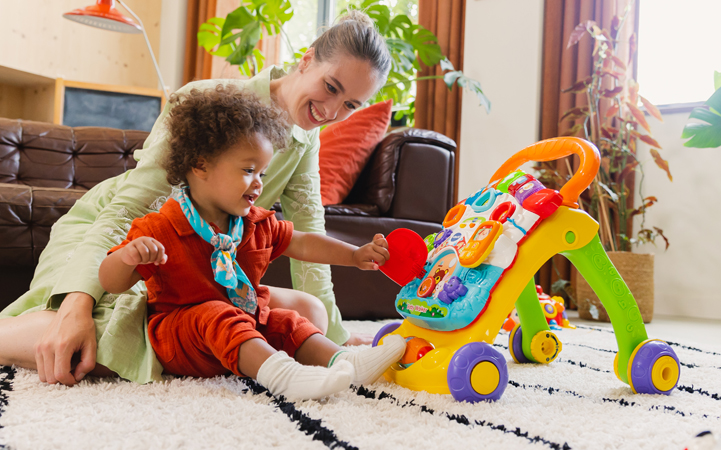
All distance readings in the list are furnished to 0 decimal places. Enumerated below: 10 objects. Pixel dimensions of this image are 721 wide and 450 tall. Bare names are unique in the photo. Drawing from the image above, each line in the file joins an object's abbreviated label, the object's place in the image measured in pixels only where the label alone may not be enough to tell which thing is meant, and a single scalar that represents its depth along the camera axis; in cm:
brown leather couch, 158
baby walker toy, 82
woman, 86
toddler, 81
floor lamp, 241
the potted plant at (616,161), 213
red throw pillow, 201
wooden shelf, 329
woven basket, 211
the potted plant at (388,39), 263
